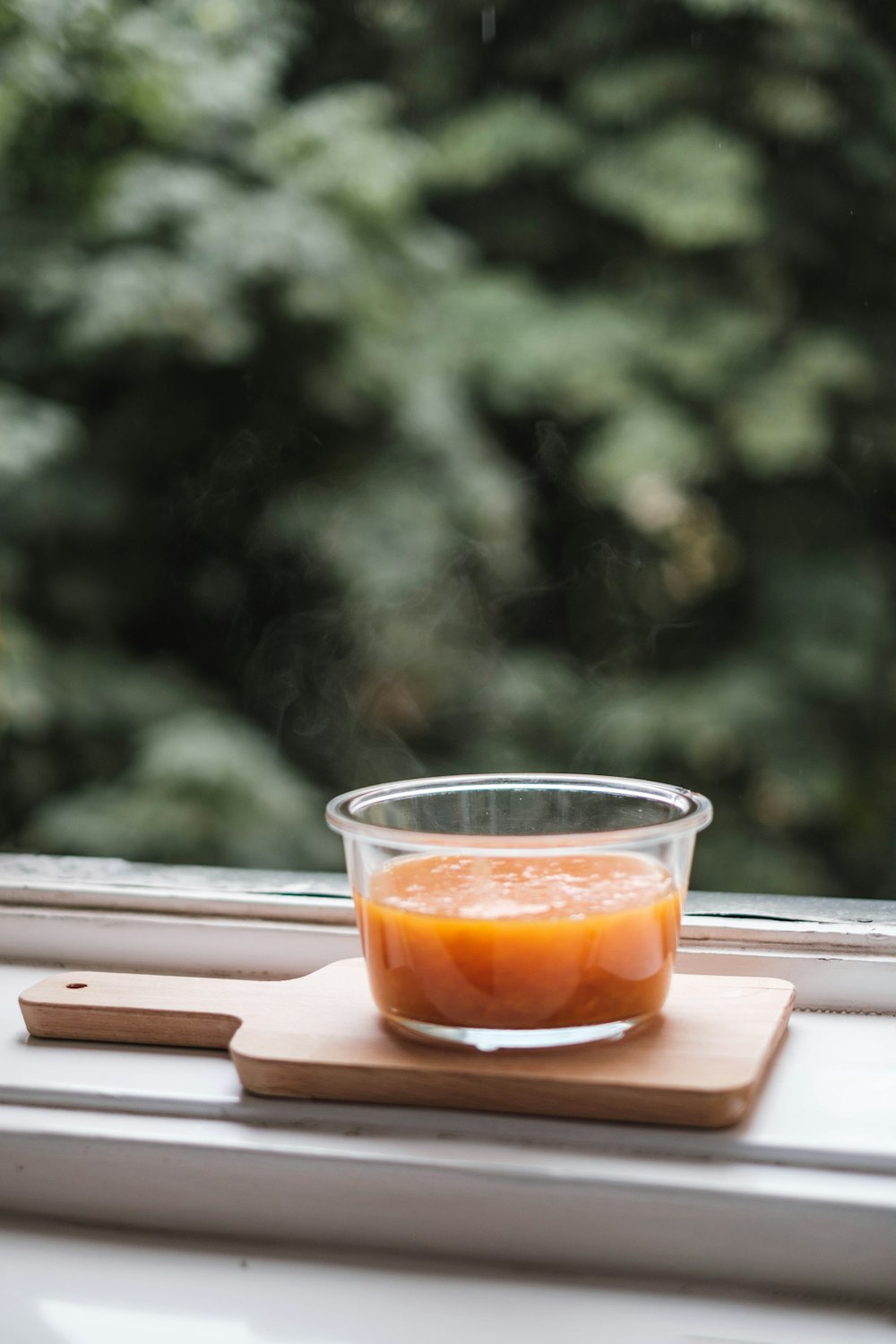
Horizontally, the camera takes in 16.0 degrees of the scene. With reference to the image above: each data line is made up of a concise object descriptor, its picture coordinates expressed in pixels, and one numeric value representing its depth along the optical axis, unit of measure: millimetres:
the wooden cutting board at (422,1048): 1063
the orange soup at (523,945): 1068
